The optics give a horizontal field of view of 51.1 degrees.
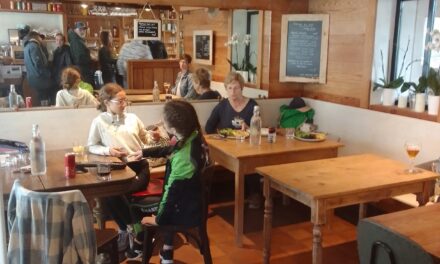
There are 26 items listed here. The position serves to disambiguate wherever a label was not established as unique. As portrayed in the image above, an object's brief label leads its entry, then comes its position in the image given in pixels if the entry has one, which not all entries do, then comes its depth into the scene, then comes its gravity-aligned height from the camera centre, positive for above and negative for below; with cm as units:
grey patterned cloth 201 -78
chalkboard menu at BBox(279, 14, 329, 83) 446 +5
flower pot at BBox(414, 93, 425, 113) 357 -37
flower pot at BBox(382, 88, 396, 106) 385 -34
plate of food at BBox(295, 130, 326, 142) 357 -64
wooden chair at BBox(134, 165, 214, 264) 255 -100
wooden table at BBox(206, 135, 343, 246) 319 -72
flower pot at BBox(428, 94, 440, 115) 344 -36
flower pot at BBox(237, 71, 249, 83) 495 -24
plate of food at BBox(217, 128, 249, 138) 359 -63
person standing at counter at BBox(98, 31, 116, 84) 493 -11
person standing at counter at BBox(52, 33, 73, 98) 442 -9
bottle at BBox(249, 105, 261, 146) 342 -57
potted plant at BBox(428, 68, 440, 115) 344 -27
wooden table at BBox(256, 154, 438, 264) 241 -70
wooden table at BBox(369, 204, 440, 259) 183 -73
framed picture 528 +7
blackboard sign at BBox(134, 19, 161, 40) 428 +20
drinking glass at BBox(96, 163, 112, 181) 249 -66
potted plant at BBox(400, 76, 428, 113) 357 -29
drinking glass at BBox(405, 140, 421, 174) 276 -56
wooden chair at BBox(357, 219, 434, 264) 166 -72
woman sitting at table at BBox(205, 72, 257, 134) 390 -49
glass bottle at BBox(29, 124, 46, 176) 245 -56
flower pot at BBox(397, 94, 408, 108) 377 -37
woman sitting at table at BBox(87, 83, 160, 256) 304 -61
